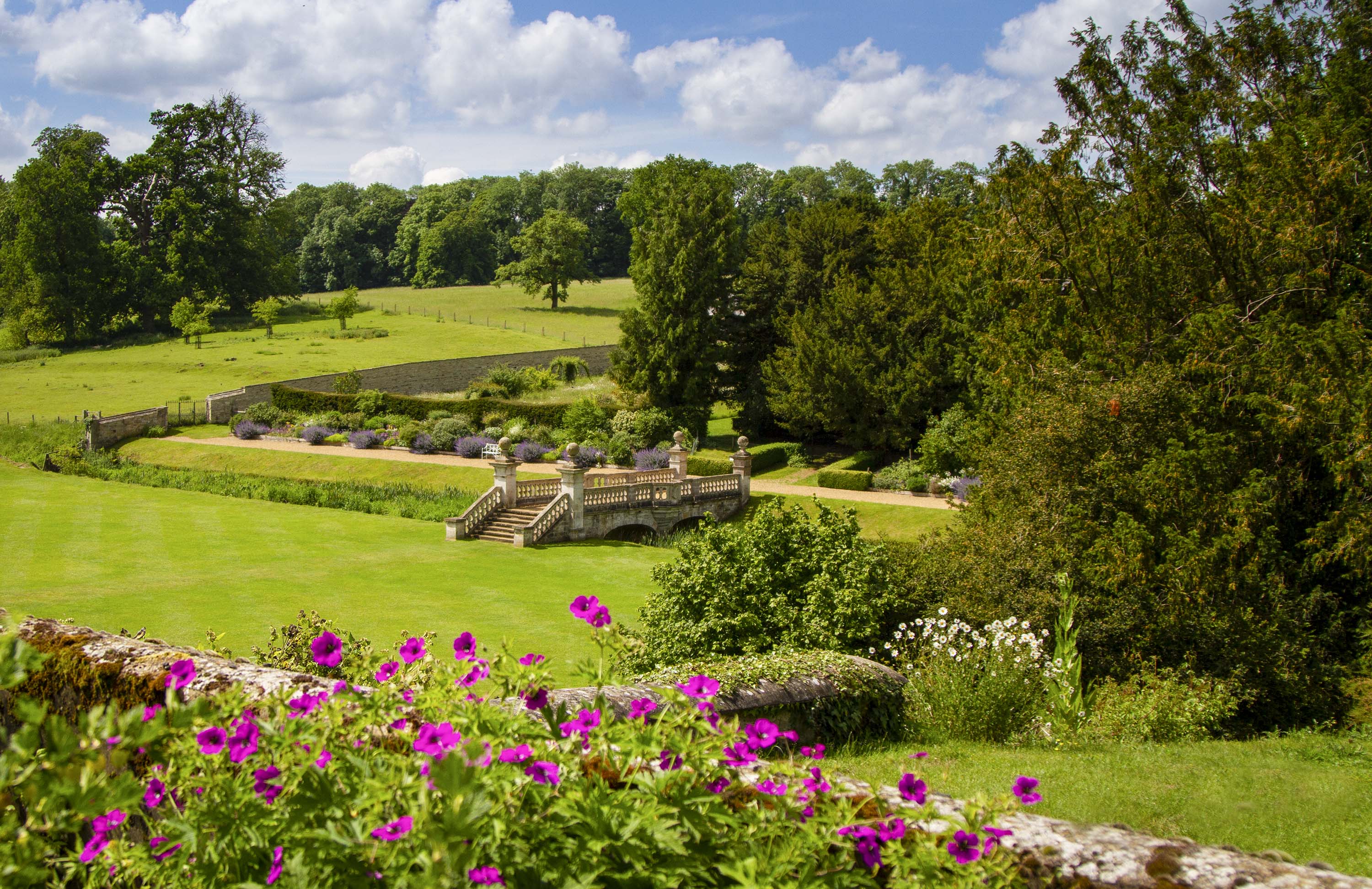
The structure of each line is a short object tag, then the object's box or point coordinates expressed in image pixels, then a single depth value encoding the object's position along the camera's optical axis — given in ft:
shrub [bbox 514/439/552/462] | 127.85
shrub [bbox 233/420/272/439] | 139.54
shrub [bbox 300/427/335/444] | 134.82
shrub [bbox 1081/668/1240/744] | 33.58
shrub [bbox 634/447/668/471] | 125.29
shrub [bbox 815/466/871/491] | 112.78
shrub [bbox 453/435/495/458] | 125.49
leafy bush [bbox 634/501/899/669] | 43.21
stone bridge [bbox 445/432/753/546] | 92.32
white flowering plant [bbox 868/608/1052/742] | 30.91
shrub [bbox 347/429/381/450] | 131.34
